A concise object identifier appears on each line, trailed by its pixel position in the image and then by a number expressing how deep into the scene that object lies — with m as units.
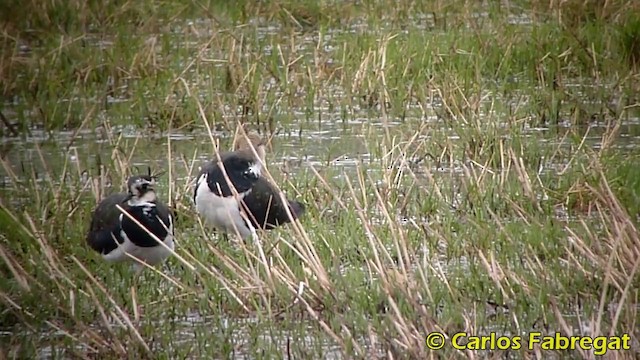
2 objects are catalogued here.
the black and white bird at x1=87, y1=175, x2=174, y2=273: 12.84
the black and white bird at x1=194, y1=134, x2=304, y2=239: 13.62
